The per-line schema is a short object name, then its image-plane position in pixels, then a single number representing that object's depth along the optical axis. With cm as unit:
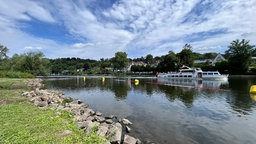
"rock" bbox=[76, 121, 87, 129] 523
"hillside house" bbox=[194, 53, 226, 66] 6314
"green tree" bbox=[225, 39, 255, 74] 4027
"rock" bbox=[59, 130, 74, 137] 432
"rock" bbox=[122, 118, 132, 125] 716
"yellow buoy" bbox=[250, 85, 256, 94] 1399
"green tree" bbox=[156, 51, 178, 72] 4980
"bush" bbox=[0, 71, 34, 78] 2831
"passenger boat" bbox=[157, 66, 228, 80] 3147
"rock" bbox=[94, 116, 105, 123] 707
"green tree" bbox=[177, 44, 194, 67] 4785
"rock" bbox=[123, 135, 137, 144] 475
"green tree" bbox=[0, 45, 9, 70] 3352
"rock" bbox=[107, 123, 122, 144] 462
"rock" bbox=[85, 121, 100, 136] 487
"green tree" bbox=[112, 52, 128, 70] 7129
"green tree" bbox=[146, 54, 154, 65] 8492
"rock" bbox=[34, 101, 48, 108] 786
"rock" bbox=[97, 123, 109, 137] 484
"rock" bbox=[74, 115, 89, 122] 612
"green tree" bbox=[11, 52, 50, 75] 4266
